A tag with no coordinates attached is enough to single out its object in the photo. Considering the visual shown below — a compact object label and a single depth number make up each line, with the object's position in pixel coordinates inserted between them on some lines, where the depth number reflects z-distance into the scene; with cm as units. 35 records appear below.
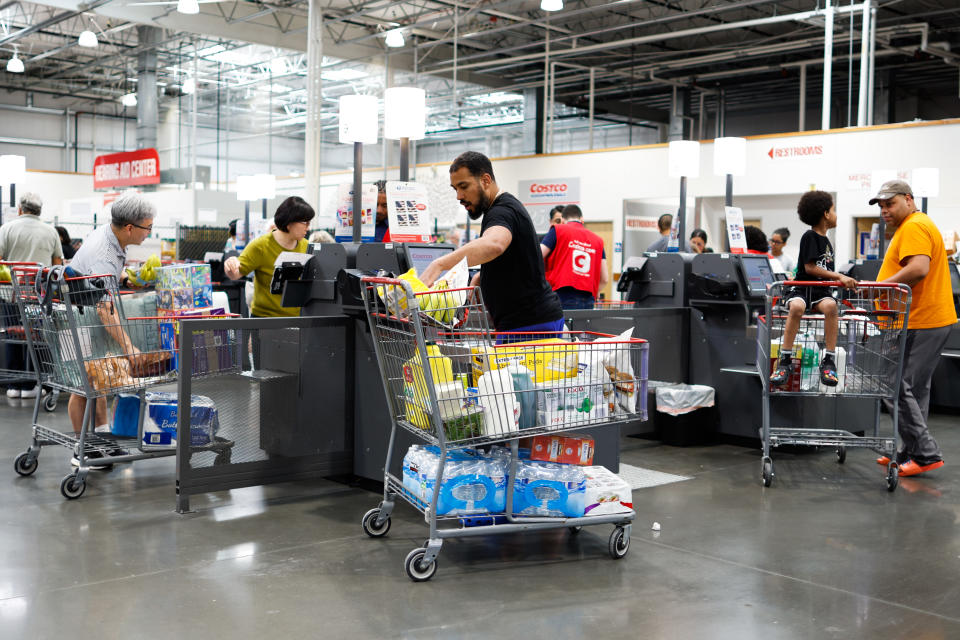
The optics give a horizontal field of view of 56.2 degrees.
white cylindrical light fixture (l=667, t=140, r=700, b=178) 664
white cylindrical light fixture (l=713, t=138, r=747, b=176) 644
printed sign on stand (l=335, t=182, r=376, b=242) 471
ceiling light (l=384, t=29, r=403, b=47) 1419
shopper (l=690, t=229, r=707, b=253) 912
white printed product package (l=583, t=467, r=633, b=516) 356
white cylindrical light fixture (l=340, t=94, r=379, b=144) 492
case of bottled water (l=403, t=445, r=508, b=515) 341
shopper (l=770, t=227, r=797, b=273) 893
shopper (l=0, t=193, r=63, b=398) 734
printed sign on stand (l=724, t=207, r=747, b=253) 597
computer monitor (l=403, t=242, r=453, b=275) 432
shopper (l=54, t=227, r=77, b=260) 976
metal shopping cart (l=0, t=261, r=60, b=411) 633
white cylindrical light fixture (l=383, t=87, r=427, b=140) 487
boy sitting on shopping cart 501
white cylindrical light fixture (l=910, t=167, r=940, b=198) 848
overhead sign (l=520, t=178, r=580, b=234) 1472
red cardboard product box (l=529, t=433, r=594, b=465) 357
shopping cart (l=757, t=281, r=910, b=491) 493
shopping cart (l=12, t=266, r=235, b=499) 437
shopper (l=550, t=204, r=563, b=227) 776
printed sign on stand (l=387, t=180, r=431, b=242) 443
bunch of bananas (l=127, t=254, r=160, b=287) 493
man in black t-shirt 353
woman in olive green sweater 486
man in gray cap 499
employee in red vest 663
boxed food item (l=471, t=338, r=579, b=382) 329
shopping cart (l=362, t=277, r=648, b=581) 322
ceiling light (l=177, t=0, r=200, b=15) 1257
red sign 1731
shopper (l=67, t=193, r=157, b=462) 475
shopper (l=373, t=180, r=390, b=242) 472
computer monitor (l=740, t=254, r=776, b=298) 573
